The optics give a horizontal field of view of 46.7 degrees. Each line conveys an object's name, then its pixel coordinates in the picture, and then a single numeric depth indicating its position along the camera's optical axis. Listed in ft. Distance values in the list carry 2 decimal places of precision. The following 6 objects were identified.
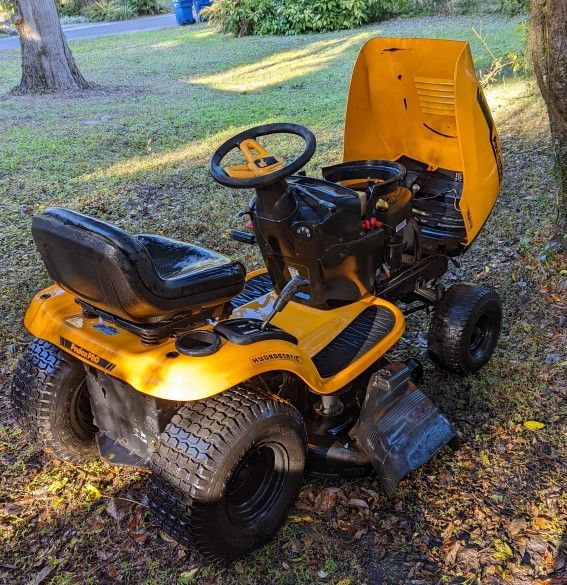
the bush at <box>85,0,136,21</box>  79.66
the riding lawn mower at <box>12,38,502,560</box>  7.82
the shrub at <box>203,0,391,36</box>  55.93
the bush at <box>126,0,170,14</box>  81.35
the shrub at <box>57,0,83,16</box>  84.02
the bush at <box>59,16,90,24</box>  78.89
